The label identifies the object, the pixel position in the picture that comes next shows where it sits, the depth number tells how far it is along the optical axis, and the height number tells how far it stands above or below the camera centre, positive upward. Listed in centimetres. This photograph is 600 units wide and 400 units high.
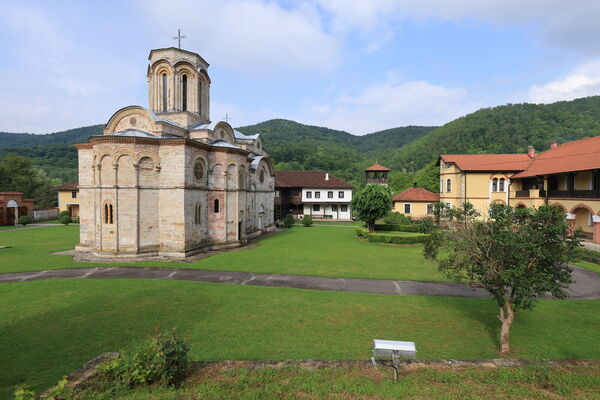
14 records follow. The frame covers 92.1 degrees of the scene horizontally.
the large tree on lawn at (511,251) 695 -136
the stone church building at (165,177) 1886 +156
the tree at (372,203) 2636 -41
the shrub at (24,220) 3620 -249
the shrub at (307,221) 3678 -283
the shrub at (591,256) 1798 -371
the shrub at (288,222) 3634 -290
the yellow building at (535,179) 2352 +189
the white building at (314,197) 4334 +28
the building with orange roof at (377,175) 4159 +357
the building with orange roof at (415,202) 3704 -48
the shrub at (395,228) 2893 -300
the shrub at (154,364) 534 -310
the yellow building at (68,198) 4238 +28
